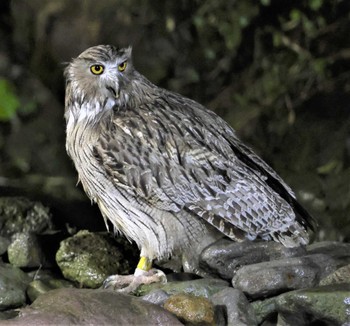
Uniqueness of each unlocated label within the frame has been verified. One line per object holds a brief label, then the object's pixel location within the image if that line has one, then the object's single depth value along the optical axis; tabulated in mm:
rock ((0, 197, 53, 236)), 9297
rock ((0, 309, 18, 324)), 7650
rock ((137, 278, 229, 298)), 7426
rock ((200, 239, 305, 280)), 7984
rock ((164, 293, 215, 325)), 6809
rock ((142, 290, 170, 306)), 7216
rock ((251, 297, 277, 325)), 7234
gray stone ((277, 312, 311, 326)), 6781
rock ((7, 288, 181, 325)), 6480
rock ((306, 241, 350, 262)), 7891
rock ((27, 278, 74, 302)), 8133
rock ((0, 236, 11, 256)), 8914
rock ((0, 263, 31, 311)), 7901
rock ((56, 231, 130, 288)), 8406
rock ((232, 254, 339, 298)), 7257
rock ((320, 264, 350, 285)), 7121
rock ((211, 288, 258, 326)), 6969
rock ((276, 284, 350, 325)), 6578
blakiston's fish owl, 7621
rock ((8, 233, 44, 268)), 8656
